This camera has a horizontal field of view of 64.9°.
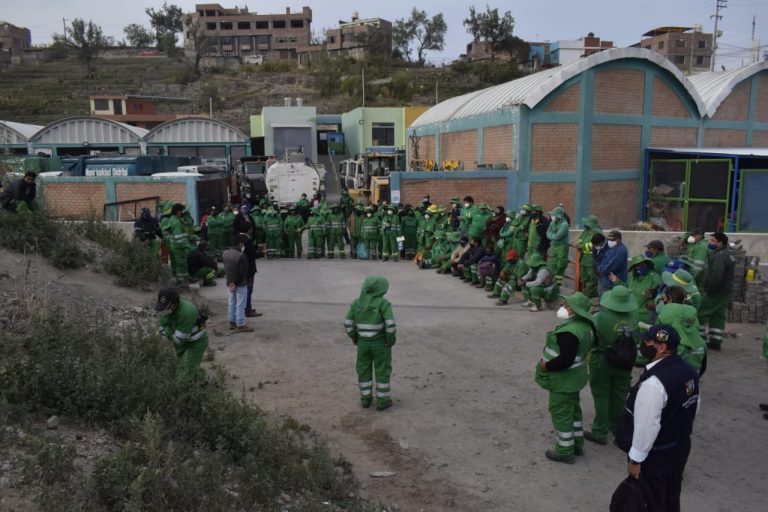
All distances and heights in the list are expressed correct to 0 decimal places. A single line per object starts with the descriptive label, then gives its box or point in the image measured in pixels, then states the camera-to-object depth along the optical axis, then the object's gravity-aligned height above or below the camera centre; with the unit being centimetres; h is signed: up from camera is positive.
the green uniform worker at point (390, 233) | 1784 -154
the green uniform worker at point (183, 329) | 673 -171
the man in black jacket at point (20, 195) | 1211 -30
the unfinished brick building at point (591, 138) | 1995 +152
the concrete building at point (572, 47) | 8488 +1881
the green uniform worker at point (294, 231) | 1813 -151
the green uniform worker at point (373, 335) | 725 -186
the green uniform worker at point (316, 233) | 1819 -157
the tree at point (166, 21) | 10188 +2691
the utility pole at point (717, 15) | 5438 +1508
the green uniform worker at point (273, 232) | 1811 -155
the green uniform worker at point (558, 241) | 1257 -125
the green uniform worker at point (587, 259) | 1198 -160
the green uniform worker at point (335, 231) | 1827 -152
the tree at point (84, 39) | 7888 +1849
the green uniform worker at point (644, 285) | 817 -142
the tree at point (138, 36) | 10388 +2474
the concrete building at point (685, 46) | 8269 +1871
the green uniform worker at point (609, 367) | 625 -195
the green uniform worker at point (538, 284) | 1205 -206
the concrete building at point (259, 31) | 10056 +2482
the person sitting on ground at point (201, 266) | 1393 -199
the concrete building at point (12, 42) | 8762 +2233
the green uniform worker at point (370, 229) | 1789 -142
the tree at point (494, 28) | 7762 +1978
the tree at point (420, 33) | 8575 +2097
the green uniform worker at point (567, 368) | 589 -185
